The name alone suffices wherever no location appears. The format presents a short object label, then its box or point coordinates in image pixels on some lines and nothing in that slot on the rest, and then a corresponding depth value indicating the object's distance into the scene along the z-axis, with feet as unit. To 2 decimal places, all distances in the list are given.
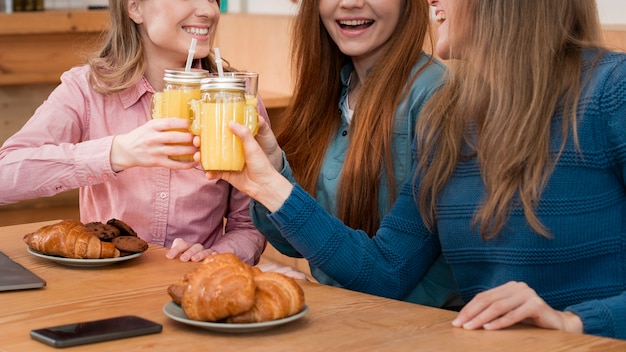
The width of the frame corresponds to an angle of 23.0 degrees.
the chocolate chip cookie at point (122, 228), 8.10
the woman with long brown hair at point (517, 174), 7.43
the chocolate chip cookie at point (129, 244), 7.87
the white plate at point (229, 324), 6.51
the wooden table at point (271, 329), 6.44
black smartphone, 6.44
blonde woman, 8.93
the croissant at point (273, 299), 6.57
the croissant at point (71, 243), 7.77
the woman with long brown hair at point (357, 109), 8.75
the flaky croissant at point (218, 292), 6.52
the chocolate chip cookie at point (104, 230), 7.93
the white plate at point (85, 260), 7.72
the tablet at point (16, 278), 7.34
